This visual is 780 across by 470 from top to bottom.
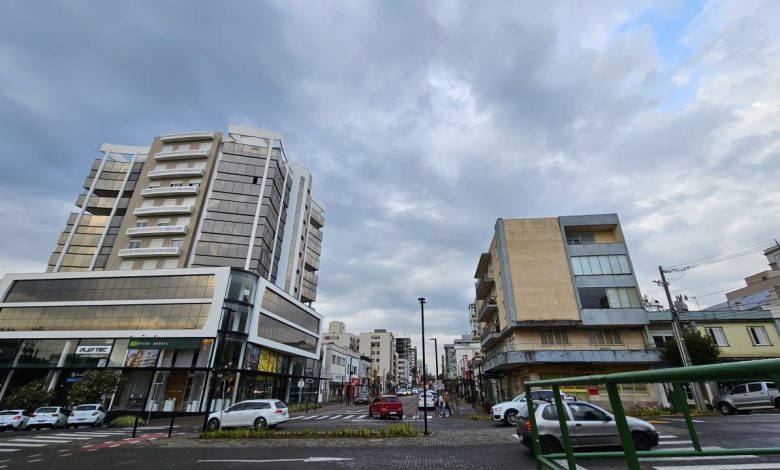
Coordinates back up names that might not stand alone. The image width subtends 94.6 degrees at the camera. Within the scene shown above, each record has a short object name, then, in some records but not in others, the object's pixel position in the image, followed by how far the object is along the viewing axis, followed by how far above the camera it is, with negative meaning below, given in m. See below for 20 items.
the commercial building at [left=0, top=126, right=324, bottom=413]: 33.44 +10.68
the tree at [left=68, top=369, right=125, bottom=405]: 28.92 +0.34
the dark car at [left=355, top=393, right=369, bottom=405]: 54.44 -0.95
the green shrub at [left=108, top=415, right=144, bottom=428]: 26.29 -2.10
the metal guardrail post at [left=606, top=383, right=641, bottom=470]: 2.50 -0.22
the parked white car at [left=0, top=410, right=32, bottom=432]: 23.39 -1.80
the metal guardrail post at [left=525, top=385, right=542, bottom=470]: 3.97 -0.39
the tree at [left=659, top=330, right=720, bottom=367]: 27.36 +3.42
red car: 26.20 -0.90
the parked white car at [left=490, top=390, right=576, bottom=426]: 20.03 -0.85
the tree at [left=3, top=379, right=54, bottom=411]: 29.41 -0.54
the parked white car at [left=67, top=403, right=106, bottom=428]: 25.14 -1.64
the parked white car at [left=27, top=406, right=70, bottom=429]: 24.34 -1.73
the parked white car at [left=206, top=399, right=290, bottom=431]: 20.20 -1.23
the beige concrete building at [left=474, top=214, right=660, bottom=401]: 31.39 +7.97
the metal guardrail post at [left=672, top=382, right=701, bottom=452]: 2.87 -0.08
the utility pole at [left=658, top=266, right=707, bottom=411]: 24.67 +3.54
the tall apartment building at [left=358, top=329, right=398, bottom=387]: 118.38 +13.69
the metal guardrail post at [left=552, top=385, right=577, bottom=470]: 3.29 -0.28
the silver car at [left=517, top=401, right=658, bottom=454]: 8.29 -0.65
